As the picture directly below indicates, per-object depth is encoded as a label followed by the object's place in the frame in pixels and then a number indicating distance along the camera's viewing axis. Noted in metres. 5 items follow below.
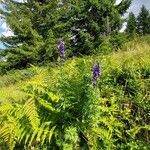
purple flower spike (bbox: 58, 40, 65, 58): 2.08
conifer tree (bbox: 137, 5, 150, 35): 33.18
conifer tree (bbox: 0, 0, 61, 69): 13.96
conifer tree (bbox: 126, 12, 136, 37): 32.15
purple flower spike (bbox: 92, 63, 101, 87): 1.77
